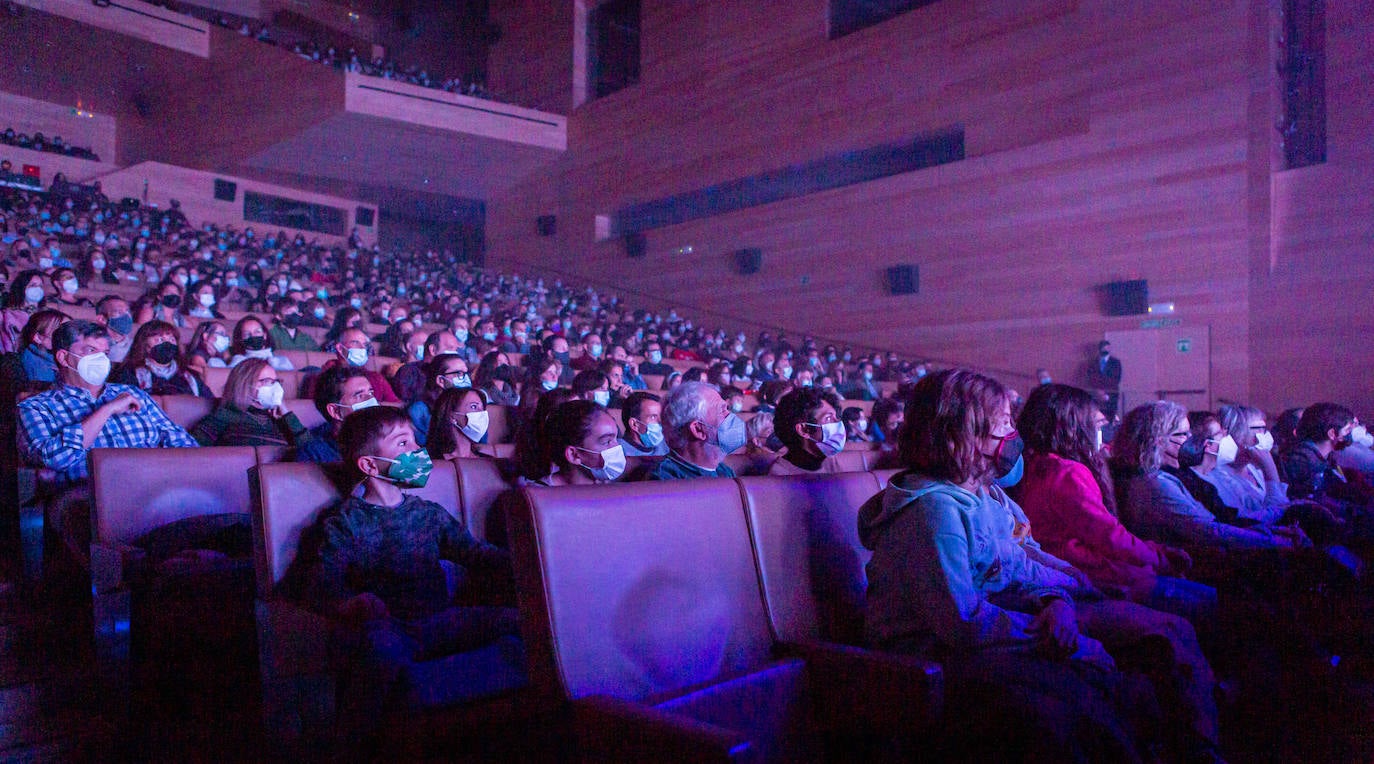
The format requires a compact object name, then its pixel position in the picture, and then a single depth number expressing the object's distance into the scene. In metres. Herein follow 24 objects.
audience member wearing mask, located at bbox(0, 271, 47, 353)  4.44
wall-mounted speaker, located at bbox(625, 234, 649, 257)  14.00
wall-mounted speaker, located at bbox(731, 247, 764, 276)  12.41
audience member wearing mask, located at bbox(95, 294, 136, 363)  4.76
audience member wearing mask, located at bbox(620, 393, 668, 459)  3.12
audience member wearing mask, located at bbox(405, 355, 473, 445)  3.64
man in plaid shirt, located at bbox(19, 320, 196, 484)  2.80
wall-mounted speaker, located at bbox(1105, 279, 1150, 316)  9.04
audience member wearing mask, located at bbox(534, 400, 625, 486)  2.26
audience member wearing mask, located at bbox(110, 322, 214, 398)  3.81
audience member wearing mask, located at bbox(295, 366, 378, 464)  2.77
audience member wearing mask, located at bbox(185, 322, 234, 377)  4.11
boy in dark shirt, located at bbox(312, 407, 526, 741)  1.57
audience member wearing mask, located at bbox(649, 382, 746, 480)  2.40
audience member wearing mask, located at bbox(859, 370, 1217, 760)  1.44
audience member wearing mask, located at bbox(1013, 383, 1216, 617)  2.09
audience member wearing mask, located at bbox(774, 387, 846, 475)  2.76
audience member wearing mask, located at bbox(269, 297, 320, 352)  6.52
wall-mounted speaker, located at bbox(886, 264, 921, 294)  10.77
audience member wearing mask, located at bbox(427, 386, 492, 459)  2.92
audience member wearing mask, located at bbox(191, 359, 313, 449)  3.06
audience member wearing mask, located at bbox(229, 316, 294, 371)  4.60
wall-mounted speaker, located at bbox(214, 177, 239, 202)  14.99
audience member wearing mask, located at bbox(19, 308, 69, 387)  3.57
